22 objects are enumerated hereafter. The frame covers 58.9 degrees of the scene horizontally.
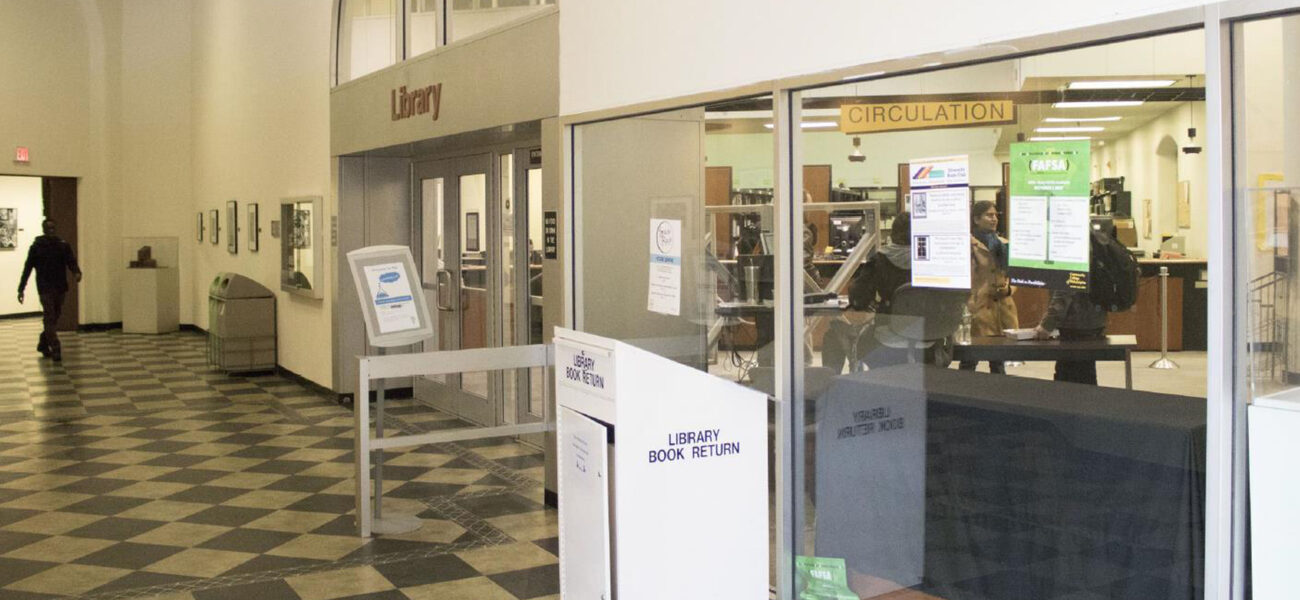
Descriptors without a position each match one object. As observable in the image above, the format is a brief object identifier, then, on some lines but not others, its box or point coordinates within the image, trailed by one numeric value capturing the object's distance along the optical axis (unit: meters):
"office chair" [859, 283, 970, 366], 3.31
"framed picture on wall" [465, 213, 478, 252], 8.06
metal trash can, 10.97
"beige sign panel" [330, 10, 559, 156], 5.75
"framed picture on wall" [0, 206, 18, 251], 18.62
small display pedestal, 15.89
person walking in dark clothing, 12.66
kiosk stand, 5.45
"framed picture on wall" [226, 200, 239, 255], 13.15
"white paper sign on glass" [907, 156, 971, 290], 3.21
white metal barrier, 5.23
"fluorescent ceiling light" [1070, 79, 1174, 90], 2.64
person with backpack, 2.80
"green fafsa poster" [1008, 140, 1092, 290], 2.85
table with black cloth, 2.78
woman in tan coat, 3.10
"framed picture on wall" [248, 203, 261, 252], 12.04
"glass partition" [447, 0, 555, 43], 6.19
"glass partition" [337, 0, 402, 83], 8.38
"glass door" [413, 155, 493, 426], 7.94
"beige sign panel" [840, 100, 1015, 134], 3.08
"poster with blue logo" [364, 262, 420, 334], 5.47
